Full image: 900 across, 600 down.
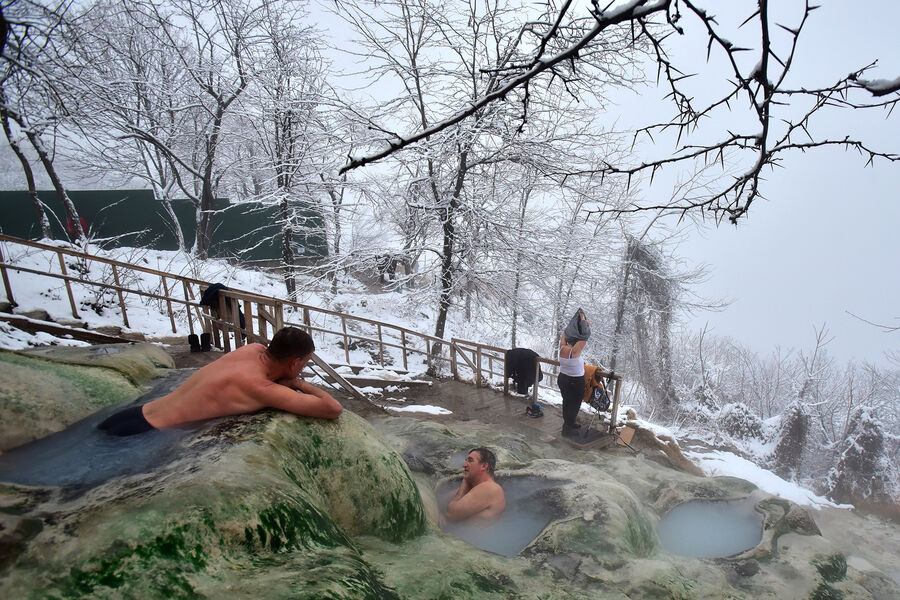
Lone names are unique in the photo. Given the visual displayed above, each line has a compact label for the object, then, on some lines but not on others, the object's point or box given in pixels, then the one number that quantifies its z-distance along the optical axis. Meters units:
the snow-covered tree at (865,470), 11.15
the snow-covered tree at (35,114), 6.42
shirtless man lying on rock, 3.07
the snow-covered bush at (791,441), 13.70
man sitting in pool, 4.30
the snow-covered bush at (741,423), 14.95
